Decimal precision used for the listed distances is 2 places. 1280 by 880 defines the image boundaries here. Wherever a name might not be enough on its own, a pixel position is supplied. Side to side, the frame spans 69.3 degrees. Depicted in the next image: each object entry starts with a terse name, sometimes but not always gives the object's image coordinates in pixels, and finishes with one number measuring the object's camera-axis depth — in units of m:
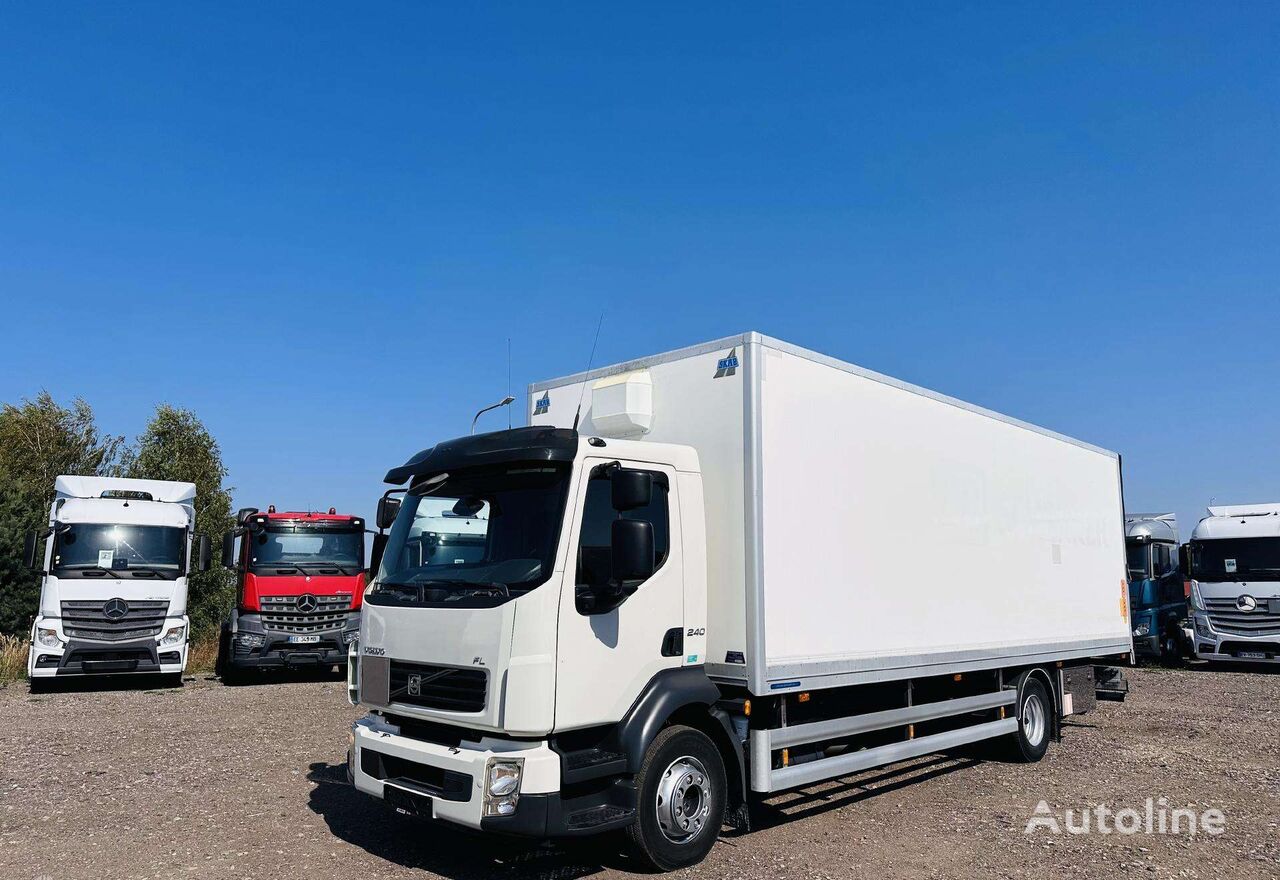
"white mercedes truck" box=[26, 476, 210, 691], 14.24
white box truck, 5.25
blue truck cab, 20.31
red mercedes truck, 15.34
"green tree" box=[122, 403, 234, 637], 32.72
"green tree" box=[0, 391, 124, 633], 28.09
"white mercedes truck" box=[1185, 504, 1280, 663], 18.16
